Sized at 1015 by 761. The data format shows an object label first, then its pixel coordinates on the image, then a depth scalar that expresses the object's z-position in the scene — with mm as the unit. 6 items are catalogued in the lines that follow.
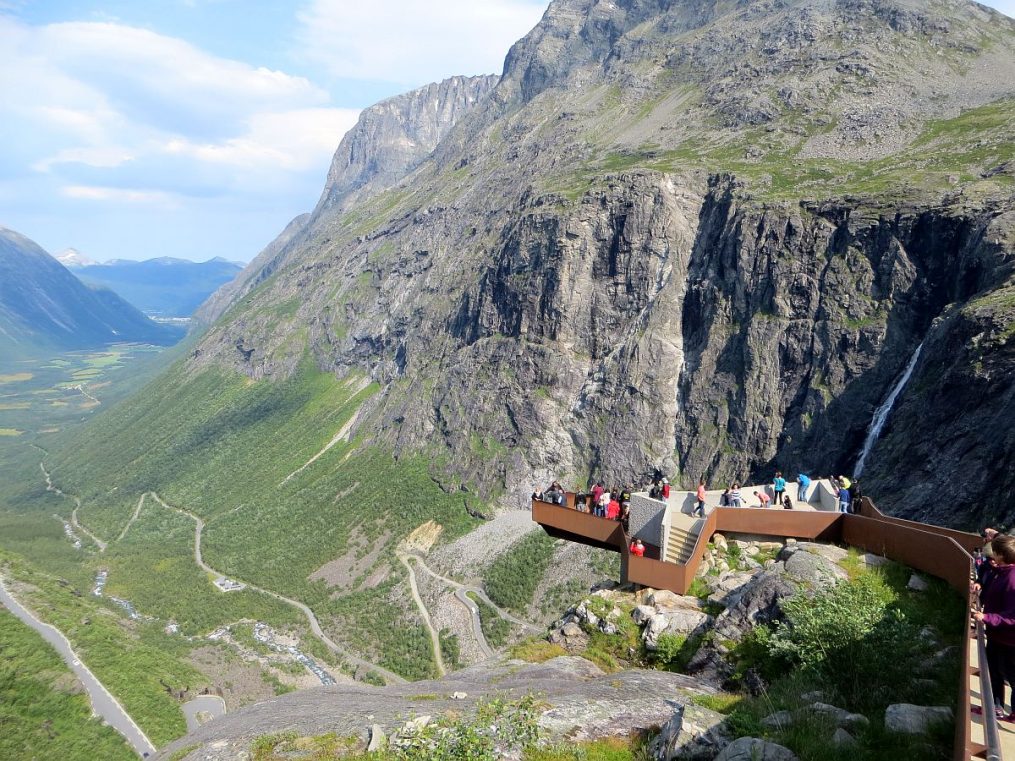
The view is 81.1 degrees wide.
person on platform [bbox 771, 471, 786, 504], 30484
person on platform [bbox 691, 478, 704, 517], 29195
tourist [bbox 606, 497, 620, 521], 30359
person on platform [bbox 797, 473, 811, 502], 32031
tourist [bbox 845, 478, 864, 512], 27922
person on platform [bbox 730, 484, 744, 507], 29922
